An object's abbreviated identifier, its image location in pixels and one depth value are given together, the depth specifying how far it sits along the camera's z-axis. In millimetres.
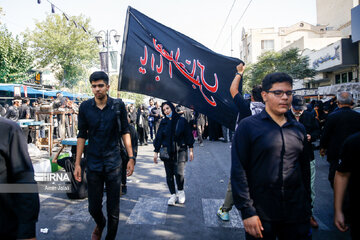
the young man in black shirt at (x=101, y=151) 3068
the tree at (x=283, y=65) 29688
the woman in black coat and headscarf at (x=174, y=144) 4758
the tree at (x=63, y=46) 37906
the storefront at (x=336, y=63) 22172
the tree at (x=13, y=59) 21828
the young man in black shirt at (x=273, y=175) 1981
